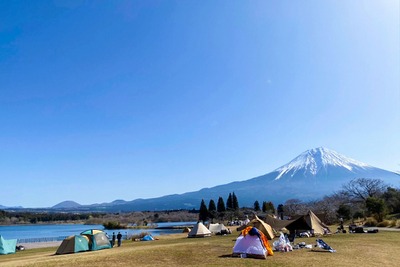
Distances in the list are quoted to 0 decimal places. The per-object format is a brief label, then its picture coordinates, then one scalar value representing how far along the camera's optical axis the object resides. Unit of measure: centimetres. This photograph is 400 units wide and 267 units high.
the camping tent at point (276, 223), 3275
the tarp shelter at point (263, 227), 2542
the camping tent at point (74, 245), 2258
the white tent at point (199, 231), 3431
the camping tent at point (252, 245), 1557
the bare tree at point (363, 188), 7030
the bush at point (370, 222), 3953
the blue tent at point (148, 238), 3663
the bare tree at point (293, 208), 7638
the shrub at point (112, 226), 8888
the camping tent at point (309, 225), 2275
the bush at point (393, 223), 3541
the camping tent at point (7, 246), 2841
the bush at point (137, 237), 3972
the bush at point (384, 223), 3657
